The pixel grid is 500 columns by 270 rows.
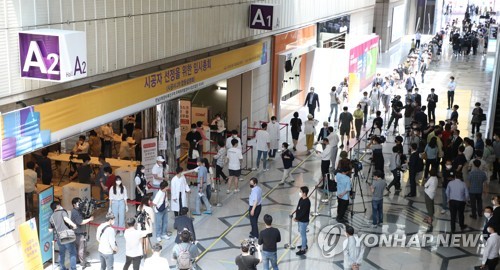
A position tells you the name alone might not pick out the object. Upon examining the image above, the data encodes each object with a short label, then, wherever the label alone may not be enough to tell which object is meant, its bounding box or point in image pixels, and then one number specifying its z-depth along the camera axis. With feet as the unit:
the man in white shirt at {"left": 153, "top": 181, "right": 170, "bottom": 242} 40.37
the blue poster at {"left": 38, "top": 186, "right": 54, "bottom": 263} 36.01
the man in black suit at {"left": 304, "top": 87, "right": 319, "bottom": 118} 72.23
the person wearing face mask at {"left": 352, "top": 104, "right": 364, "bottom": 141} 67.31
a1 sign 58.49
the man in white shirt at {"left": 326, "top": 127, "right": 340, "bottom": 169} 54.70
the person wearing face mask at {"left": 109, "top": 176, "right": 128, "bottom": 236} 40.22
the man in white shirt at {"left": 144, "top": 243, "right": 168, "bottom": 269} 30.58
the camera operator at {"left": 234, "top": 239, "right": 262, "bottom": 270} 31.65
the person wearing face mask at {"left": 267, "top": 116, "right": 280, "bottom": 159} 59.88
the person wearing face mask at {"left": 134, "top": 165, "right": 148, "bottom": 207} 44.42
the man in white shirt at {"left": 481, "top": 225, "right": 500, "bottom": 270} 36.58
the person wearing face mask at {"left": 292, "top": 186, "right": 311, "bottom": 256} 39.22
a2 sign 30.94
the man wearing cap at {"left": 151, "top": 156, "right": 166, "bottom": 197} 45.39
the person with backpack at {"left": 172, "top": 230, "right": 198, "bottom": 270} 32.12
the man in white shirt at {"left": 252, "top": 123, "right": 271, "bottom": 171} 56.49
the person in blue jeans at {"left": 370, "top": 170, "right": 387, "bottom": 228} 44.06
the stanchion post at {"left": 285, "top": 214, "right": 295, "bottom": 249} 41.18
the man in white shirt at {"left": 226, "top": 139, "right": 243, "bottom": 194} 49.47
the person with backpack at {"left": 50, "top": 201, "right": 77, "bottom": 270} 35.58
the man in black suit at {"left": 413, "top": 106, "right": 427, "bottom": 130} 66.33
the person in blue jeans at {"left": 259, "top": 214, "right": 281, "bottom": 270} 35.12
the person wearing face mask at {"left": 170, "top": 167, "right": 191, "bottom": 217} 42.24
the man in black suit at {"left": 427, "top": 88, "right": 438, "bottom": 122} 76.58
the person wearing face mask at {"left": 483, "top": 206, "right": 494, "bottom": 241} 39.11
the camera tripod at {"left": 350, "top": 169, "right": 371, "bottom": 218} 49.54
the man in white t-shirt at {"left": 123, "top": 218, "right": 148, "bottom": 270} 34.19
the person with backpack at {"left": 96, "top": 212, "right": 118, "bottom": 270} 34.30
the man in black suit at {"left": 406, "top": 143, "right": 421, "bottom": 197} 51.39
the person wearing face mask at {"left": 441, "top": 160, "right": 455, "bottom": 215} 48.83
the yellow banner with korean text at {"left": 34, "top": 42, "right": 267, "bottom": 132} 33.99
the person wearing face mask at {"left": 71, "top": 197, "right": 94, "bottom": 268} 36.32
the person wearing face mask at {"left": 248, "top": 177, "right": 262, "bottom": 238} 40.86
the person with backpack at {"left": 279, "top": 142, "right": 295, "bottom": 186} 52.04
